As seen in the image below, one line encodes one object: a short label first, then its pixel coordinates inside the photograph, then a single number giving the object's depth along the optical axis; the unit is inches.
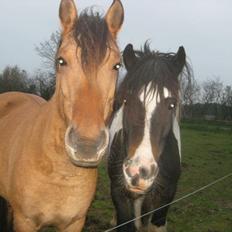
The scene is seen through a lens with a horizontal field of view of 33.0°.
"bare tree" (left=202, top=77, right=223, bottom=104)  2531.3
